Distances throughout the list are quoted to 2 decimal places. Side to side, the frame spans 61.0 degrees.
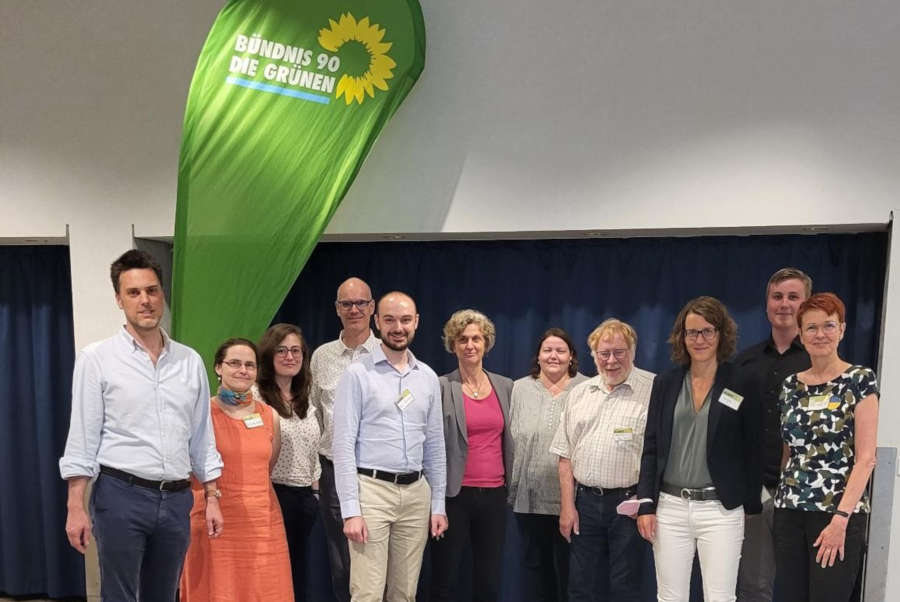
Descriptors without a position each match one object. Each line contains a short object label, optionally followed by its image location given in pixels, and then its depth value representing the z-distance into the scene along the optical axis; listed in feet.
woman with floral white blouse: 10.59
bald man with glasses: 10.81
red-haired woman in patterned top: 8.11
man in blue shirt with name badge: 9.29
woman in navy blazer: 8.55
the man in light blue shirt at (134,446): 7.88
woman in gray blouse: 10.83
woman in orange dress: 9.68
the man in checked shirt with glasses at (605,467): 9.74
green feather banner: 10.61
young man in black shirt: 9.79
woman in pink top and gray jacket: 10.41
